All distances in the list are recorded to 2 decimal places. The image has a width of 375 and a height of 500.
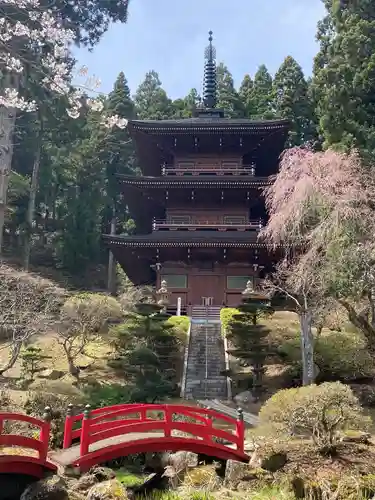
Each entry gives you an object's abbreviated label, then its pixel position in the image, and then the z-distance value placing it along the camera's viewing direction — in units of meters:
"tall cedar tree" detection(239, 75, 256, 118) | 41.50
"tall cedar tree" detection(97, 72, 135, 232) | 36.53
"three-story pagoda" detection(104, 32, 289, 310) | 22.98
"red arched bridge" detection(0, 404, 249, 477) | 7.36
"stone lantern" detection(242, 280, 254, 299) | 16.95
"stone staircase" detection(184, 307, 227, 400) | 15.30
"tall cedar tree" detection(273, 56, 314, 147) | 34.16
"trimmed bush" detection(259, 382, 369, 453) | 8.94
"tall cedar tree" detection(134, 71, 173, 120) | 42.09
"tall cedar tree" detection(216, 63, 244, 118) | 40.53
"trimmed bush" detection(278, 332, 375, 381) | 15.15
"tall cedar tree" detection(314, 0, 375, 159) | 22.33
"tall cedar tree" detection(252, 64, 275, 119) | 39.78
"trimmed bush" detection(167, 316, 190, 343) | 18.16
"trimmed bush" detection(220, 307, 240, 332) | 18.30
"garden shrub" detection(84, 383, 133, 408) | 13.98
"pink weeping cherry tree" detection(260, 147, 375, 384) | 11.72
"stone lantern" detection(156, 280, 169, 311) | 20.66
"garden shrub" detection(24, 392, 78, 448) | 9.64
